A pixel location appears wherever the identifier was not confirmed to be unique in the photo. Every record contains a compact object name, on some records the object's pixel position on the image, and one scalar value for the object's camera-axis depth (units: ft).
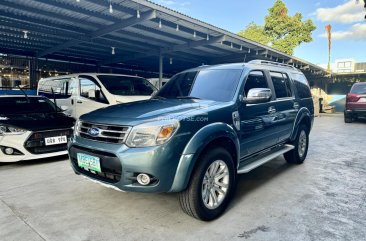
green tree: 94.89
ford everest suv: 7.61
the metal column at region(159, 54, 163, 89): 41.30
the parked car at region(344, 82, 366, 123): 33.60
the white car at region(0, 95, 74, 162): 14.12
